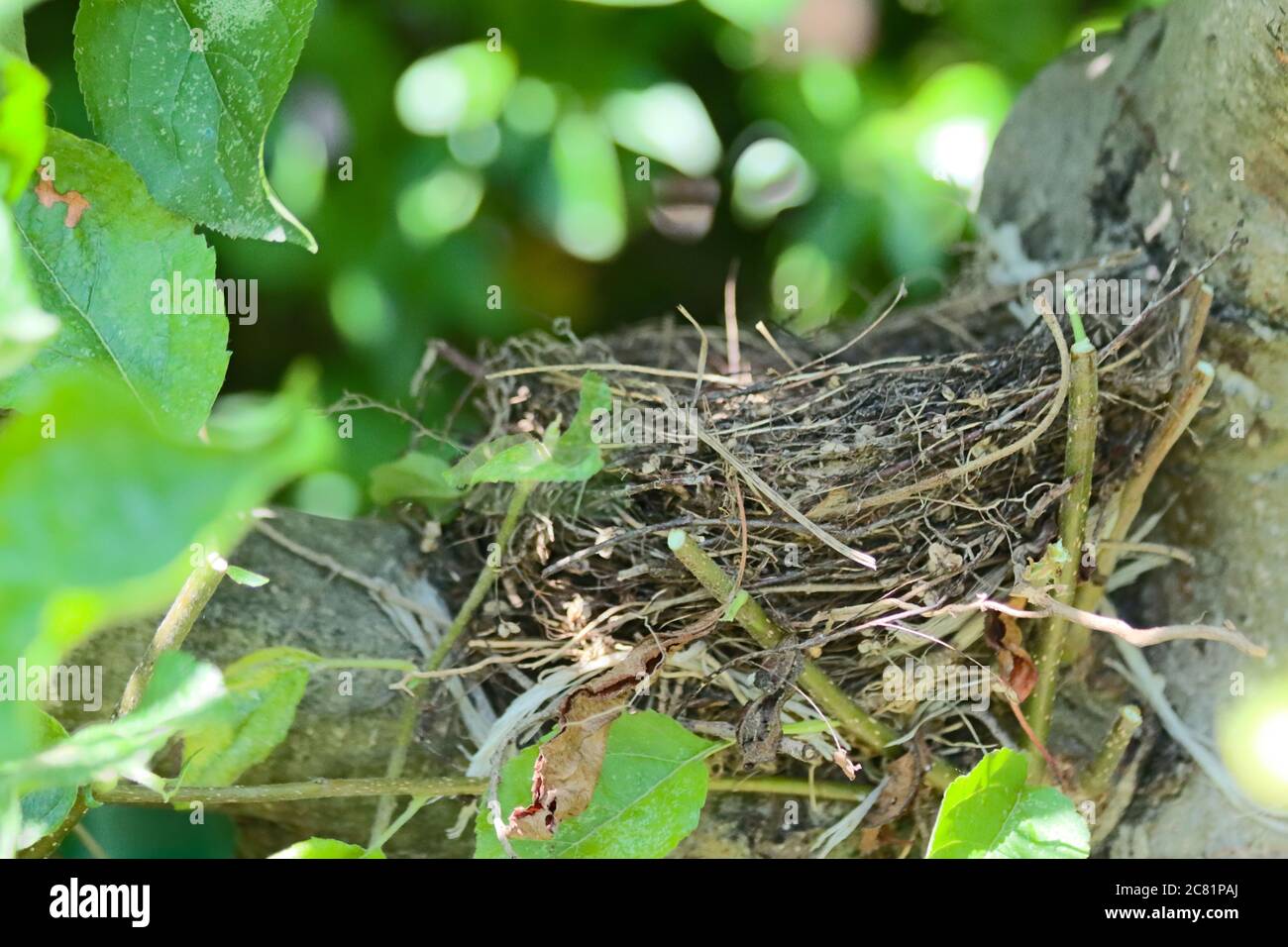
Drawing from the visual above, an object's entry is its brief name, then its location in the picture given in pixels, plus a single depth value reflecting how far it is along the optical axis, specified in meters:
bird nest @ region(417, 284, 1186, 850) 0.99
